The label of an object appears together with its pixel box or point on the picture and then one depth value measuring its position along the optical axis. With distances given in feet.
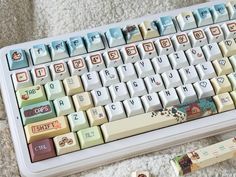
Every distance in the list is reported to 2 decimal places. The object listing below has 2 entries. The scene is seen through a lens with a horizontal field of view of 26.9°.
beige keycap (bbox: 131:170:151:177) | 1.60
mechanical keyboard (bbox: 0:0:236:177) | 1.62
